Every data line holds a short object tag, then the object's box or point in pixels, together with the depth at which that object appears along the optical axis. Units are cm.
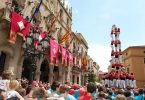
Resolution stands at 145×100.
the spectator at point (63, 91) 472
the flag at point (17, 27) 1395
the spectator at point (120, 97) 427
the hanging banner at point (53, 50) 1890
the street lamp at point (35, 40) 1160
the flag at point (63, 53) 2200
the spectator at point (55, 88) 536
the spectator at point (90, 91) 536
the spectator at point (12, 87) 464
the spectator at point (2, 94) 325
